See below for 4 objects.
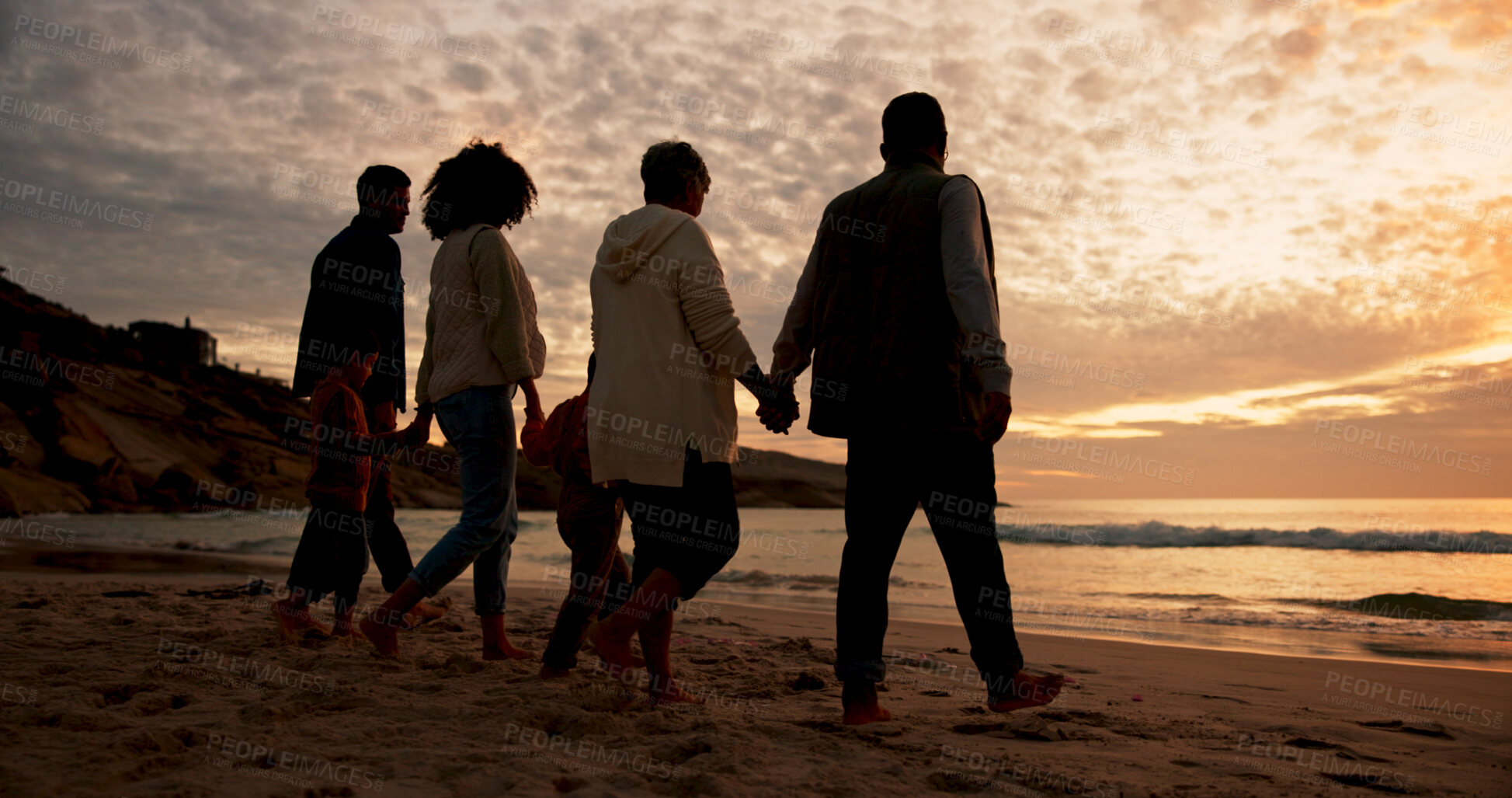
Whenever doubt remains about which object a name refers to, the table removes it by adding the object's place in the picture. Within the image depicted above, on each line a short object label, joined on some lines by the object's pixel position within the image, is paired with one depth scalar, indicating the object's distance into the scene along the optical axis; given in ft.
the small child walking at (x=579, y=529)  9.74
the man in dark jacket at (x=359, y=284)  11.75
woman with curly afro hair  10.28
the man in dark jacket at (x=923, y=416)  8.29
